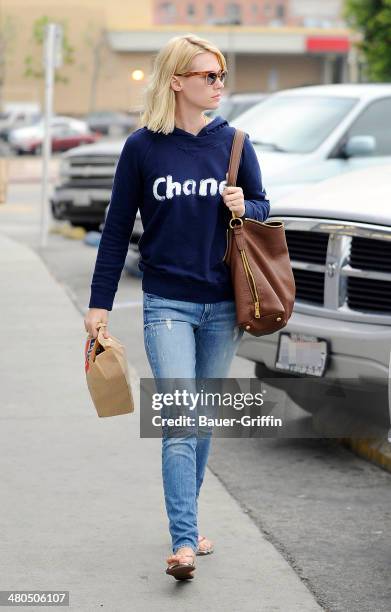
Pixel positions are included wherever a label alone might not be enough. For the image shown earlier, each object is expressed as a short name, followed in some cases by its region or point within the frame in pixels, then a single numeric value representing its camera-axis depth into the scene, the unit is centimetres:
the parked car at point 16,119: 6219
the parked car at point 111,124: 6756
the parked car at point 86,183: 1848
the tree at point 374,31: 2608
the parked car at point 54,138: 5597
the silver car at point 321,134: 1148
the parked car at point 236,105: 1675
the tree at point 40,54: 8306
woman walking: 479
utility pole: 1794
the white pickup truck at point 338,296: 631
